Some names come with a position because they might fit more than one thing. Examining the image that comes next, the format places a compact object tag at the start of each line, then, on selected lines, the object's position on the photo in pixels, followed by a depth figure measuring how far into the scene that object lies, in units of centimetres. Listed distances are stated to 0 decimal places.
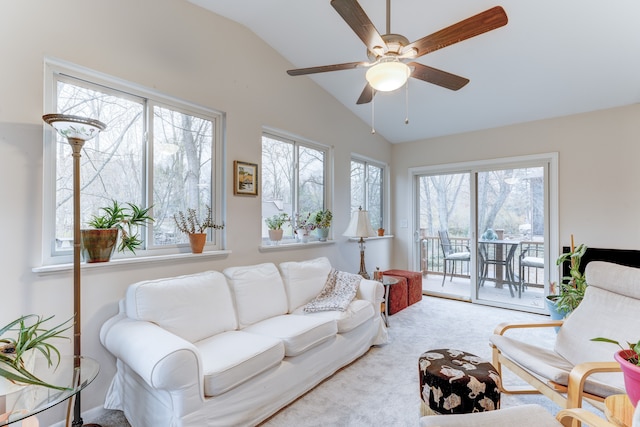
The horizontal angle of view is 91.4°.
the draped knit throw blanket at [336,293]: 277
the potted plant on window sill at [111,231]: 201
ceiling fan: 156
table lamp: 364
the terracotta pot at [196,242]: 263
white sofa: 162
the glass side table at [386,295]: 365
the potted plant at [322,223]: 388
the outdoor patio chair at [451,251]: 479
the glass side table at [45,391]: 120
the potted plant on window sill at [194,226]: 264
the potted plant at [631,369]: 114
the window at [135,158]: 207
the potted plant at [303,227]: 372
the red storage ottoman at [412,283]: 445
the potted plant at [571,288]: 311
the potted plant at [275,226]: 338
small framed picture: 298
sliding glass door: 415
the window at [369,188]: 473
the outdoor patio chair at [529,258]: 414
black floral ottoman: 161
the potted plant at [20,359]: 120
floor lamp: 176
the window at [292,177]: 347
